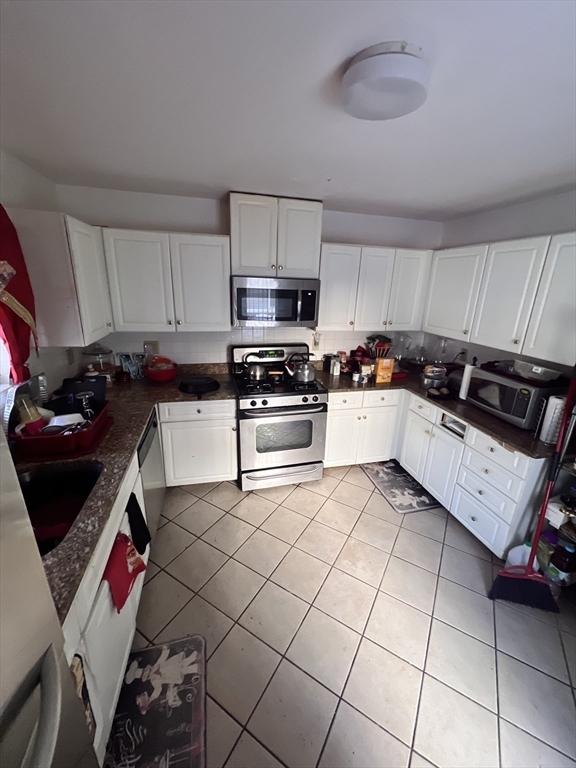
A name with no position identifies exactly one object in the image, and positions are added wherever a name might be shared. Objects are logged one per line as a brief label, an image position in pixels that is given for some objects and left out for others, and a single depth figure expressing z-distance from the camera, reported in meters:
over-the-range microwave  2.48
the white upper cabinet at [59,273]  1.66
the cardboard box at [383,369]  2.80
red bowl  2.57
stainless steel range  2.44
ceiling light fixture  0.89
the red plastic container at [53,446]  1.44
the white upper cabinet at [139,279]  2.26
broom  1.64
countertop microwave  1.90
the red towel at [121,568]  1.18
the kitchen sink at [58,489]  1.33
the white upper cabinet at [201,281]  2.37
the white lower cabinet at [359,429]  2.72
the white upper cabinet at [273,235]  2.36
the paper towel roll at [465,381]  2.36
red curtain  1.49
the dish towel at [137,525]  1.53
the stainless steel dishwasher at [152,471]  1.85
